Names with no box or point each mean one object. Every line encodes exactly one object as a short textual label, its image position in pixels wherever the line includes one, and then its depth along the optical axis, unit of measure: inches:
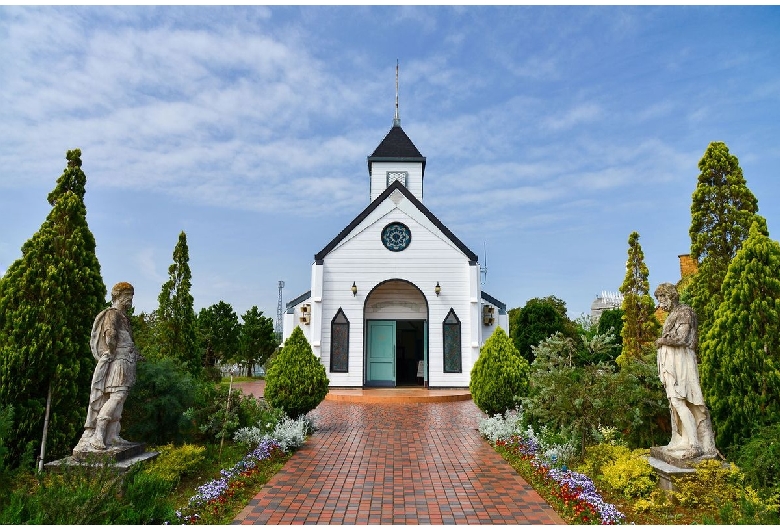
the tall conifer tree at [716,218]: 346.0
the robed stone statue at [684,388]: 235.0
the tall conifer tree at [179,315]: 565.3
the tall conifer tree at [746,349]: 250.8
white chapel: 727.7
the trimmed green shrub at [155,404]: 296.7
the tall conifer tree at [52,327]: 252.8
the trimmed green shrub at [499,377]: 428.1
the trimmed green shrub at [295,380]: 409.4
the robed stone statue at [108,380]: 234.7
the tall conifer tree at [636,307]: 609.9
